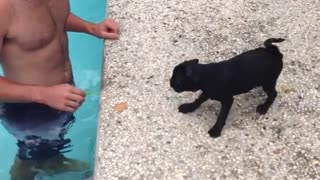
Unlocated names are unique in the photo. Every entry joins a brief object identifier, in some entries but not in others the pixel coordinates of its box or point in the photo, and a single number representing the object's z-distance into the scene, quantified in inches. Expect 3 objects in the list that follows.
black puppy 62.2
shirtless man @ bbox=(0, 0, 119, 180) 72.6
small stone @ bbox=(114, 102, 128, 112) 71.2
